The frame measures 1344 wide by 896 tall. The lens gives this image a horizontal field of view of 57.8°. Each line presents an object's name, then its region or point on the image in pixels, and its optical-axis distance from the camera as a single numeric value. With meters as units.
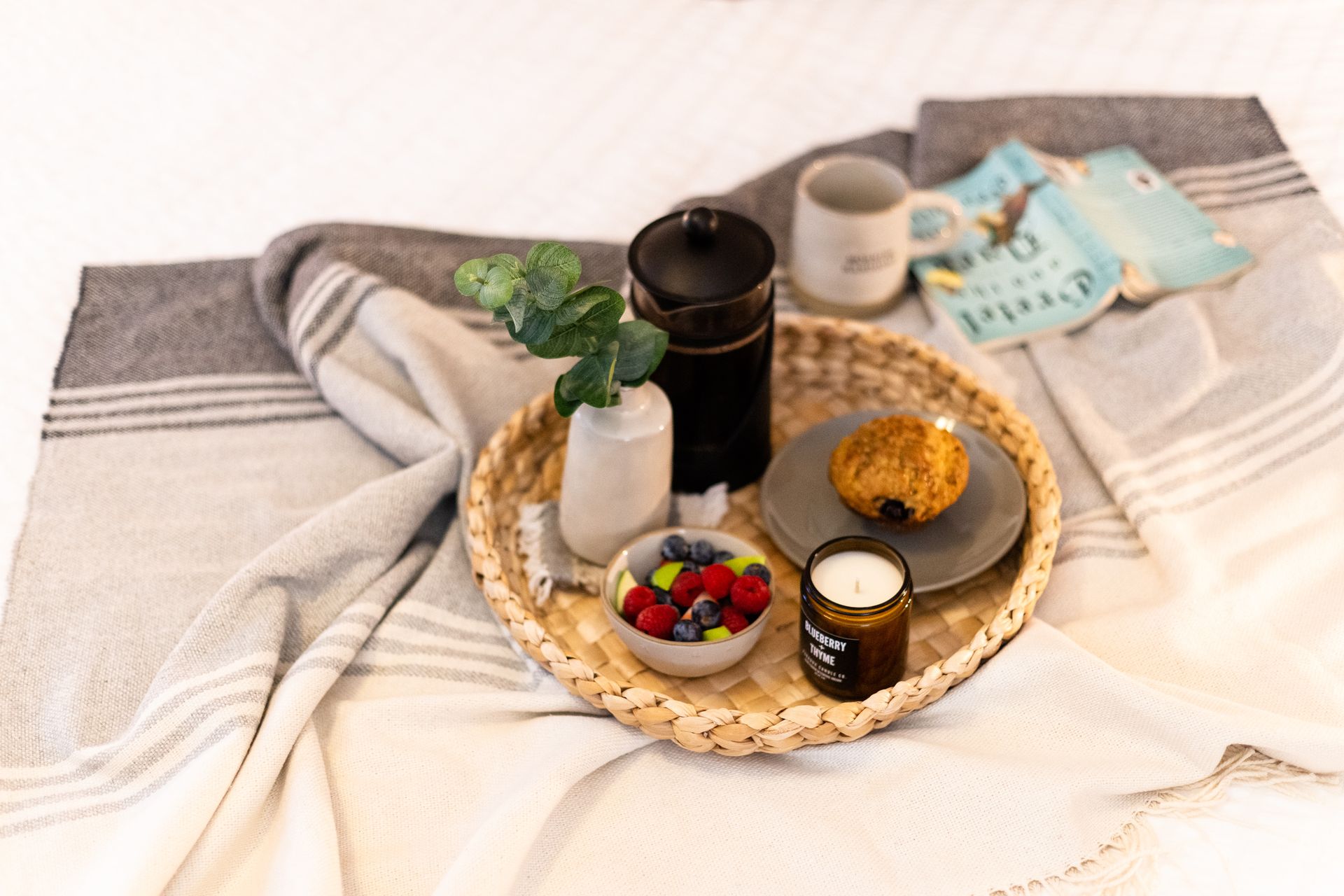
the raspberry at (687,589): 0.79
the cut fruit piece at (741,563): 0.81
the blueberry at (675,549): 0.82
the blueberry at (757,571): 0.79
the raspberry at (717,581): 0.78
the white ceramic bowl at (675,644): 0.76
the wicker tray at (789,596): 0.73
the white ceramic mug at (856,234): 1.05
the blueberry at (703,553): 0.81
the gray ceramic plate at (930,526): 0.85
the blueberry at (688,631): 0.75
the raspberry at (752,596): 0.77
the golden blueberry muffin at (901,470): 0.83
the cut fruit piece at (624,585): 0.80
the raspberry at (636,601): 0.78
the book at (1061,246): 1.08
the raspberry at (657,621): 0.76
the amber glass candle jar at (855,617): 0.73
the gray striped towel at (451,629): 0.71
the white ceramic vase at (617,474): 0.81
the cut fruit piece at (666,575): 0.80
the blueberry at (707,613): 0.76
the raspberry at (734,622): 0.76
